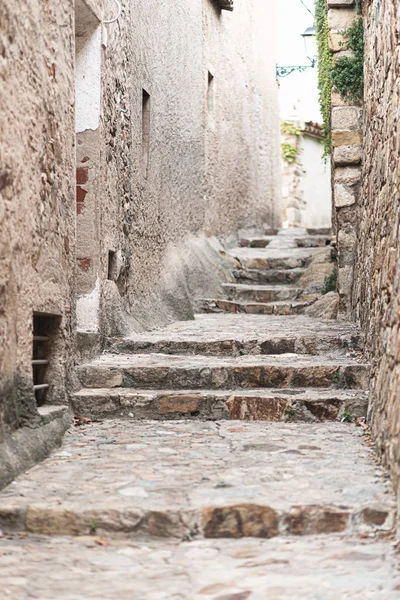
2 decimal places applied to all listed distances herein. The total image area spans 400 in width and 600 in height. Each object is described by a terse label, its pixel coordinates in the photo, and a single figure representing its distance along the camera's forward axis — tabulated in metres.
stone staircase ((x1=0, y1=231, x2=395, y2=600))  2.44
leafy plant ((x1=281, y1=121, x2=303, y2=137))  16.31
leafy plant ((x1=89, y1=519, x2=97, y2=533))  2.44
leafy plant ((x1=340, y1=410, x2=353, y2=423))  3.90
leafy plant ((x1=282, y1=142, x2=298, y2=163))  16.34
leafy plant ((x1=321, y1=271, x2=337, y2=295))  7.39
